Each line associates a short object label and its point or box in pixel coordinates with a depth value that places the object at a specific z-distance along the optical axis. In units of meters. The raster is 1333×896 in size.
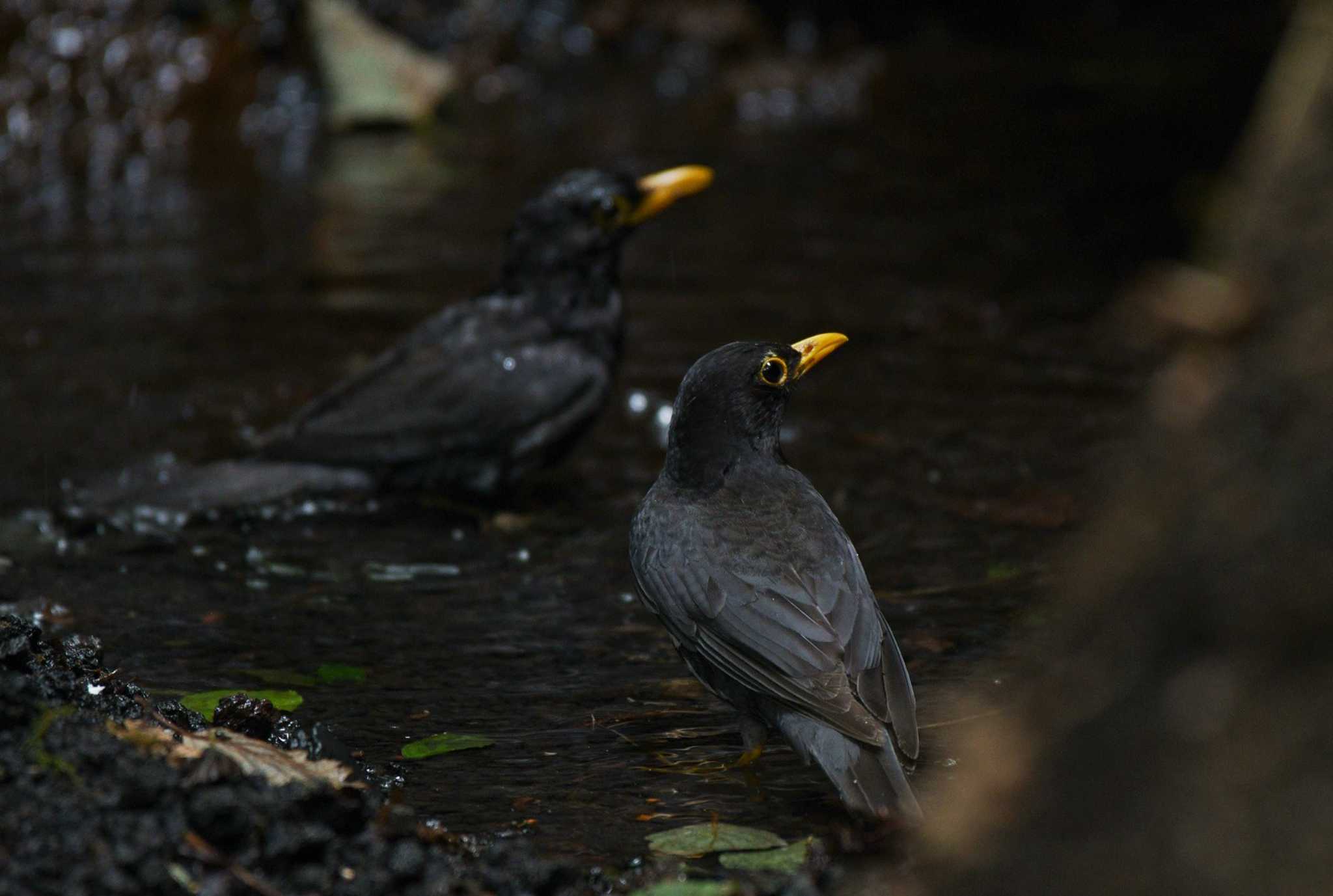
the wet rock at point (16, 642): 6.42
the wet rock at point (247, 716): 7.18
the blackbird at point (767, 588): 6.99
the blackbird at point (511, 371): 12.55
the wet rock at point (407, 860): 5.62
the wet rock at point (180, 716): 7.02
